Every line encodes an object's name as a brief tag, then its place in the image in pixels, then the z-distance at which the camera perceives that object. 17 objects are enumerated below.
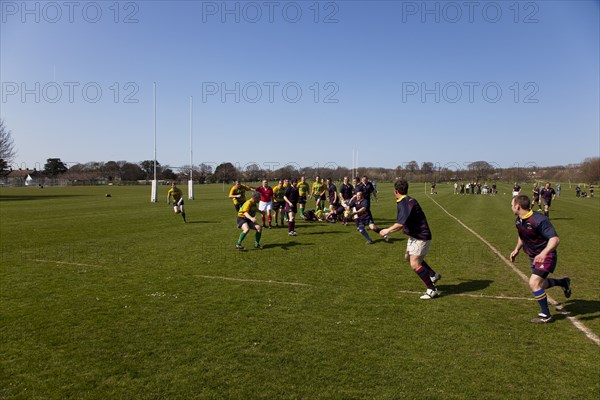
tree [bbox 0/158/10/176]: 62.33
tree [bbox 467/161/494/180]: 101.83
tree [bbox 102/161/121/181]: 135.43
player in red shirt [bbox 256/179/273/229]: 15.37
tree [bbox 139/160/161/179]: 136.57
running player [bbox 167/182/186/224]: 20.65
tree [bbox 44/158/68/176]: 141.00
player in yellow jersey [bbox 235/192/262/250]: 12.12
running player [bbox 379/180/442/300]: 7.57
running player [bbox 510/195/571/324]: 6.29
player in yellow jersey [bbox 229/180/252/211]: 15.93
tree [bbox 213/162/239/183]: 114.32
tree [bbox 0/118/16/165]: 61.75
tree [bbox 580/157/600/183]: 110.75
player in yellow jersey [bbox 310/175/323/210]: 21.24
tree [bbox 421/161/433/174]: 114.70
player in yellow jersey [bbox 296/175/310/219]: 20.12
